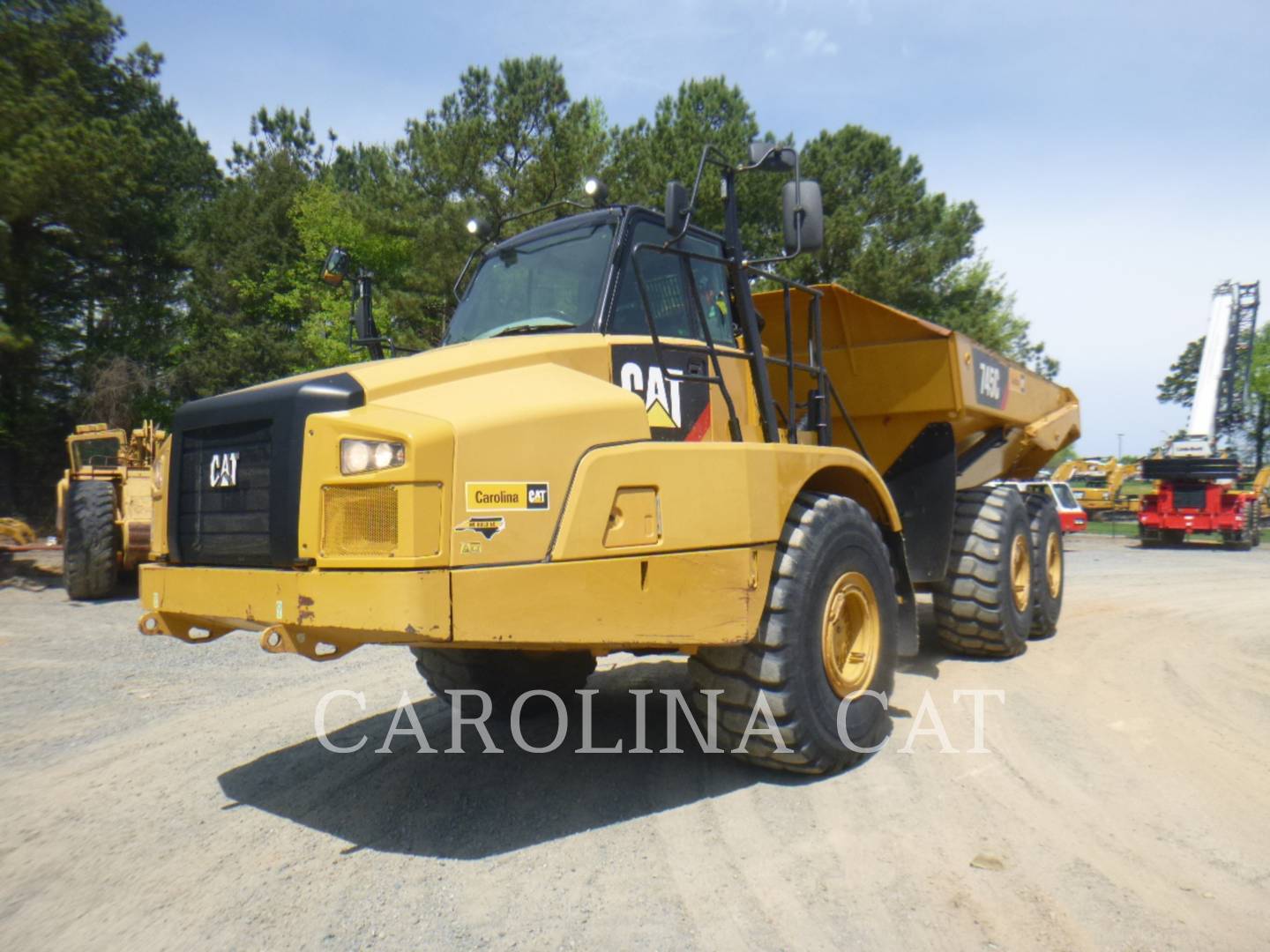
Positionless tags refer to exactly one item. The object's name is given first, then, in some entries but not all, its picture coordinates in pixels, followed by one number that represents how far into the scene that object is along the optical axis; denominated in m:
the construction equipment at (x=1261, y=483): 23.08
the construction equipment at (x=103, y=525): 11.43
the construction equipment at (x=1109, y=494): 28.31
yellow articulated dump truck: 3.04
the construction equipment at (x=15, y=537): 13.80
